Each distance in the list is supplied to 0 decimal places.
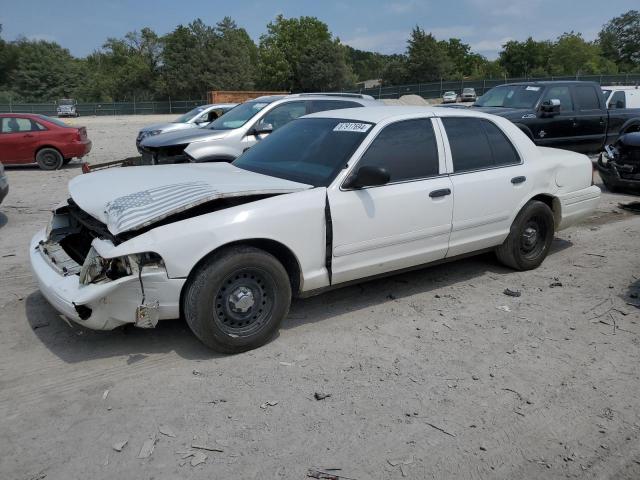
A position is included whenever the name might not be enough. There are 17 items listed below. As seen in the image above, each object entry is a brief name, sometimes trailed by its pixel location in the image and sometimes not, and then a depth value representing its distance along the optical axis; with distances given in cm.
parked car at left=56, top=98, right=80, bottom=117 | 4878
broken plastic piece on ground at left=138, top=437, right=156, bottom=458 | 283
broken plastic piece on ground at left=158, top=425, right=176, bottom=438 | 301
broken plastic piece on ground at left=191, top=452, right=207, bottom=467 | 278
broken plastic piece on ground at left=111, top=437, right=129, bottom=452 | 288
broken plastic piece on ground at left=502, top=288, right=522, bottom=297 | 506
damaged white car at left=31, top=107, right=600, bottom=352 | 359
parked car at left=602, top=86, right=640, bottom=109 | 1350
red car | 1352
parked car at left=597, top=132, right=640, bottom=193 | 925
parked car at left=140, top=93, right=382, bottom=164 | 877
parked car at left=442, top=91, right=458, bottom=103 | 4553
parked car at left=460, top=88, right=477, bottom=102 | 4550
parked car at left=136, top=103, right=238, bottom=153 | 1520
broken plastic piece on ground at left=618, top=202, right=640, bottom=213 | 863
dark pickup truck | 1056
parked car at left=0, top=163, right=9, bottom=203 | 793
